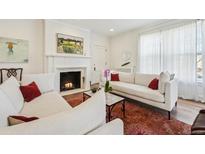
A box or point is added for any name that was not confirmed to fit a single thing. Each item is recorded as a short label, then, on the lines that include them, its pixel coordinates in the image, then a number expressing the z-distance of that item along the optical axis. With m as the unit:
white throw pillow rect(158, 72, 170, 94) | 2.67
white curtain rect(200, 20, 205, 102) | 3.33
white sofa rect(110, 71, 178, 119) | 2.56
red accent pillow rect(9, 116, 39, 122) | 1.02
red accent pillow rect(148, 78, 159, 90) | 3.13
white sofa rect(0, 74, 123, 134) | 0.64
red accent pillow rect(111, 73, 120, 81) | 4.46
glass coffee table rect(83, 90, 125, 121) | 2.33
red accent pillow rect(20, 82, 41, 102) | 2.28
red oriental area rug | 2.01
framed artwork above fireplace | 4.30
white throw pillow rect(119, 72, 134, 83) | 4.11
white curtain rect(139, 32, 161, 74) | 4.41
